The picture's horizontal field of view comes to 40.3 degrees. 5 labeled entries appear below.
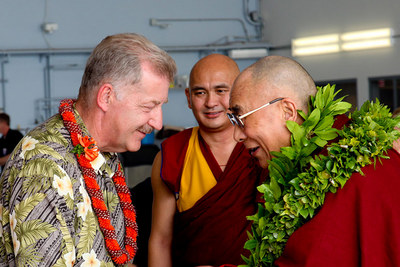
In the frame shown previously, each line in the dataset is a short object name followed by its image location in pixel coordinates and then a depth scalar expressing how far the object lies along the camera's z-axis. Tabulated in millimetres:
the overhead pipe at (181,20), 9871
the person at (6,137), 7785
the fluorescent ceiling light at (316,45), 8773
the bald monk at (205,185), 2670
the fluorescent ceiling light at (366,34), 7886
